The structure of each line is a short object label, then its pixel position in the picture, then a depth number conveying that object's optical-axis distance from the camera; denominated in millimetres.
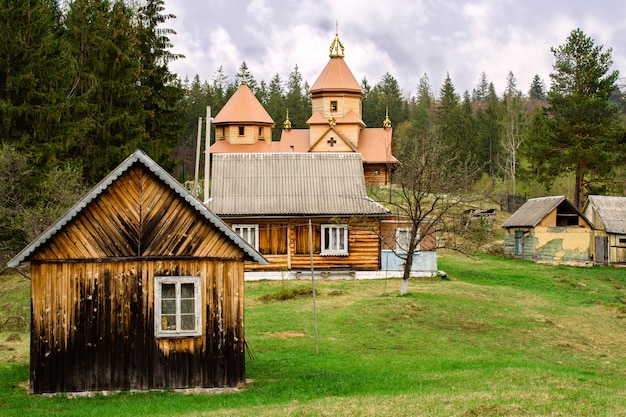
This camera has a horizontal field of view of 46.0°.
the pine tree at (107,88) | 42750
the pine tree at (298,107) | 91688
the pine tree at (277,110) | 90375
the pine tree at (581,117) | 48594
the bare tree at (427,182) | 28750
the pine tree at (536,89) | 159625
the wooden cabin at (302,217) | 33750
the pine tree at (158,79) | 47062
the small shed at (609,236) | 43000
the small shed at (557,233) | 43406
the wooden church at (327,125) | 61469
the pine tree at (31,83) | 35062
